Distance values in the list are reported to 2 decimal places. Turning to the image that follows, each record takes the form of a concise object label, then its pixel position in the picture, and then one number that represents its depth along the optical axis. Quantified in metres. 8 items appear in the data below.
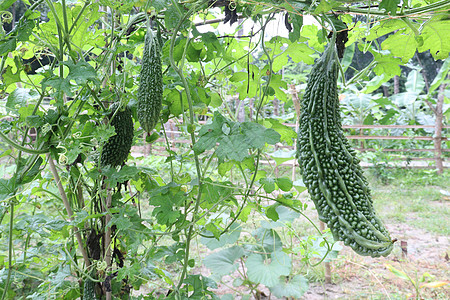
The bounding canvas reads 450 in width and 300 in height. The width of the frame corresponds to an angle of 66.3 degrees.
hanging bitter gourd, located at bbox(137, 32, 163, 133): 0.98
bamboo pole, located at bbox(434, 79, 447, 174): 6.64
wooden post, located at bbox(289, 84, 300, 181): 2.38
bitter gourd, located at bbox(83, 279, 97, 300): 1.32
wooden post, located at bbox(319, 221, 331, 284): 2.56
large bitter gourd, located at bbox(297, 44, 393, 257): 0.76
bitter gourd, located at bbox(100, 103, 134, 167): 1.18
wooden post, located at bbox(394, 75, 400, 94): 12.03
